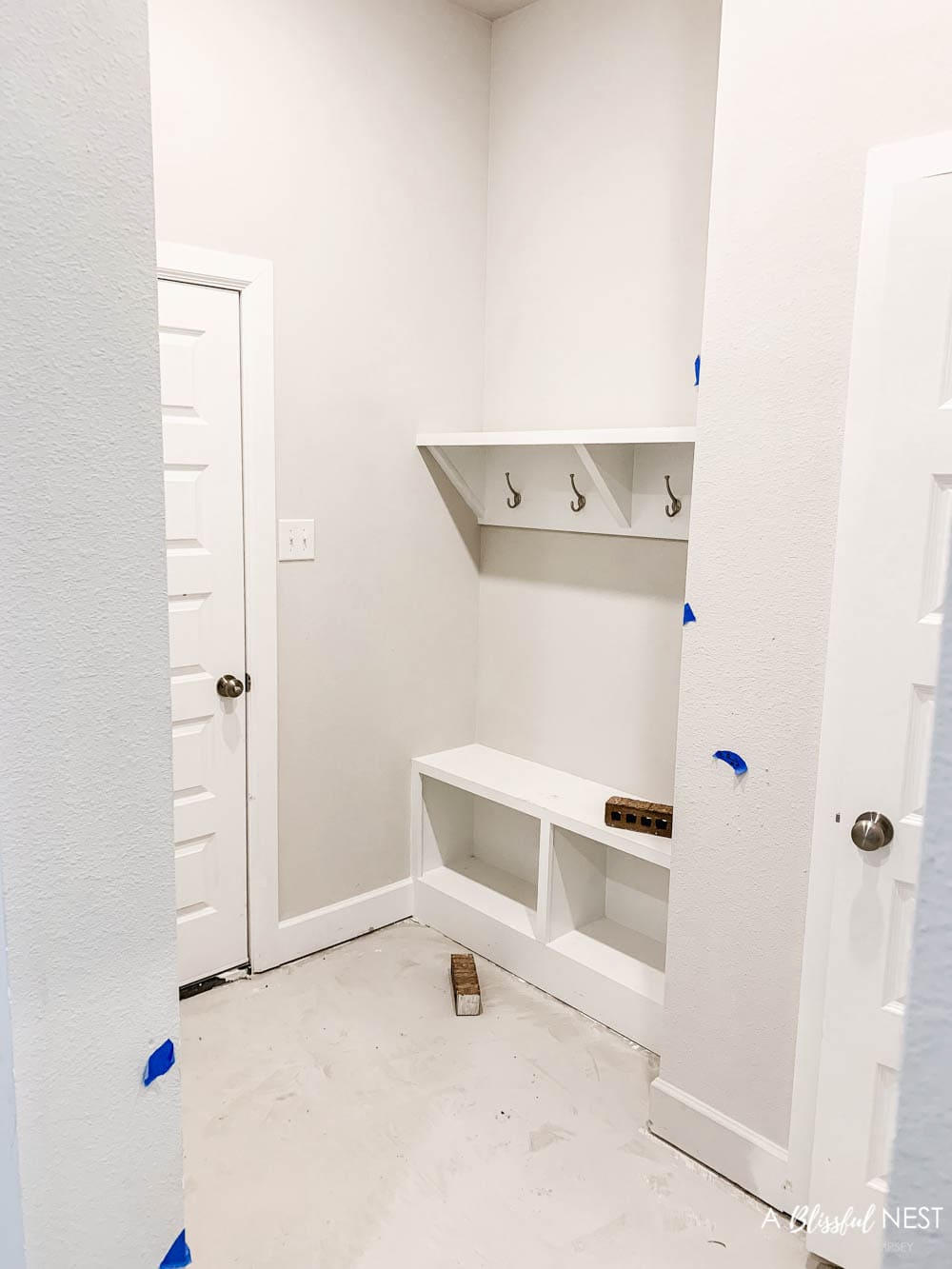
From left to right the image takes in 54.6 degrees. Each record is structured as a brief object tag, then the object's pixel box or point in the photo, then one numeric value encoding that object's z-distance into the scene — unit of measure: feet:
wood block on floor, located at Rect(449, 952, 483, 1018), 8.25
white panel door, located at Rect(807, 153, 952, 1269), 4.86
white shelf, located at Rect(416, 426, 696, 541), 7.97
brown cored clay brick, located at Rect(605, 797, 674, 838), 7.80
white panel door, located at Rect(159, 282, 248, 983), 7.76
